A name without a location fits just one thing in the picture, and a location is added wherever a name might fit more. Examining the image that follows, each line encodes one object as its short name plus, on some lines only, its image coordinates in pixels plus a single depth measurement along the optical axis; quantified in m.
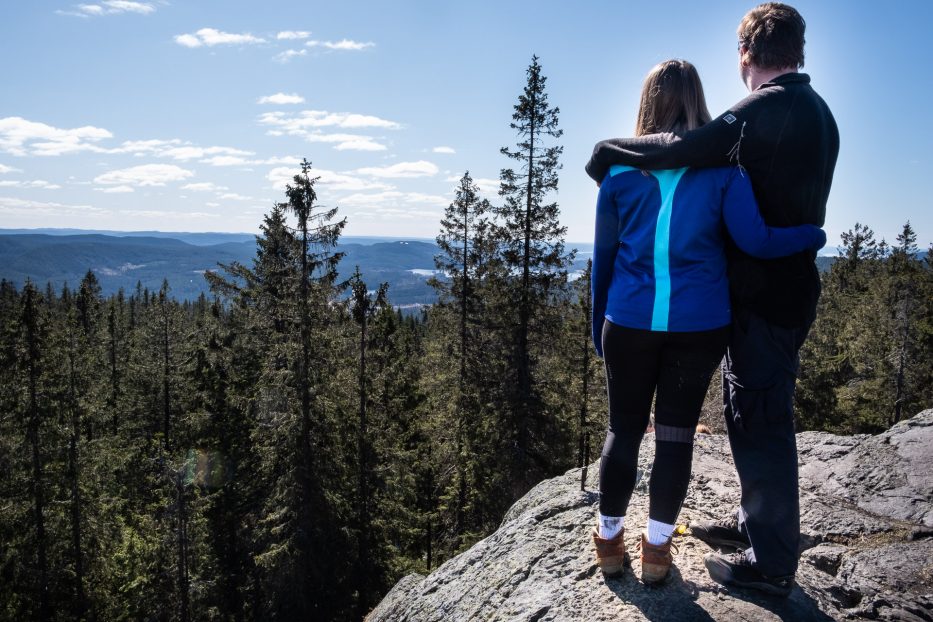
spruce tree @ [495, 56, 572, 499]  15.70
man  2.41
